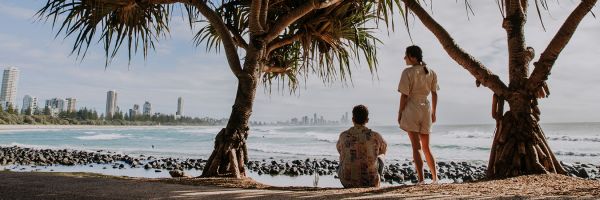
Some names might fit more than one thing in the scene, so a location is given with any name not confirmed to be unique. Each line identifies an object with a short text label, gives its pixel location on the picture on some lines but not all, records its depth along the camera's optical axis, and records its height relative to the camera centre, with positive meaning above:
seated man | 3.10 -0.13
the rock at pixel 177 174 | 4.43 -0.48
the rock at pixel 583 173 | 8.03 -0.61
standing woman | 3.33 +0.21
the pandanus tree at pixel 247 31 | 4.00 +1.00
